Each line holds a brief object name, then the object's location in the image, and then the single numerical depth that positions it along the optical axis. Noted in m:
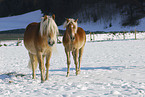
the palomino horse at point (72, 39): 14.78
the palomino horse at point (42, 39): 12.78
